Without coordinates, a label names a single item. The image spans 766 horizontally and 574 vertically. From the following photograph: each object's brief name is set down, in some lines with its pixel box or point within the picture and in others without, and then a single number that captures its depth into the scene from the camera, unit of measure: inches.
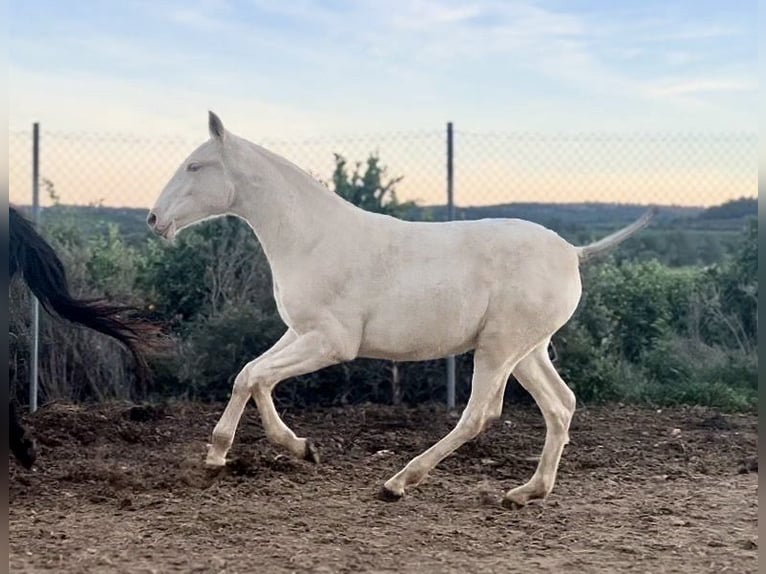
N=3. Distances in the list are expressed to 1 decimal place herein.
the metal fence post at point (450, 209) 314.2
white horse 189.2
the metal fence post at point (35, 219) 293.3
